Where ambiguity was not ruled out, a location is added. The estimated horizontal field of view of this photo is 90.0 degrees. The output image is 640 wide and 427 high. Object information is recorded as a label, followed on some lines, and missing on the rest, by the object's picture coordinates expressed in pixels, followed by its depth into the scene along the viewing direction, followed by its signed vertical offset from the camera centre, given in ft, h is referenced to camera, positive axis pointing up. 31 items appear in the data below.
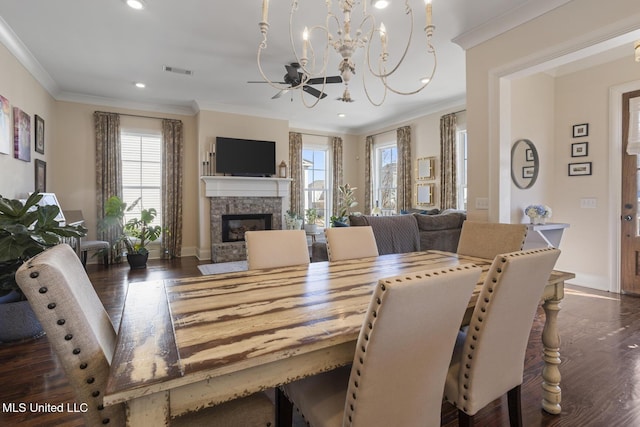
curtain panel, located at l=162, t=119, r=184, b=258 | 18.92 +1.56
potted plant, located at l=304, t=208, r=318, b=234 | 22.75 -0.62
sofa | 11.81 -0.80
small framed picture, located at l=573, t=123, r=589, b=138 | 12.71 +3.27
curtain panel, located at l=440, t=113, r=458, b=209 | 17.72 +2.87
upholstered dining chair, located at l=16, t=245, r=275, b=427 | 2.51 -1.05
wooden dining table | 2.52 -1.23
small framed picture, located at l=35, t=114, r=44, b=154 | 13.78 +3.42
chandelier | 6.03 +5.25
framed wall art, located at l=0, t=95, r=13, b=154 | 10.27 +2.82
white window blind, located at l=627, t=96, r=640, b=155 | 11.44 +3.04
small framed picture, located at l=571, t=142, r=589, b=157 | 12.74 +2.52
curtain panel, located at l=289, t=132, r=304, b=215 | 22.95 +3.15
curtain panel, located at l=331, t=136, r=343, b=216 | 24.59 +3.47
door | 11.60 -0.20
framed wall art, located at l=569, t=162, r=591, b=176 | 12.66 +1.73
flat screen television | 18.95 +3.39
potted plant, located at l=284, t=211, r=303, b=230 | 21.08 -0.60
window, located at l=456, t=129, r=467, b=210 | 17.85 +2.39
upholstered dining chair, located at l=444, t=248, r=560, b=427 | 3.70 -1.49
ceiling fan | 12.29 +5.24
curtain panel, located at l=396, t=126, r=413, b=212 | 20.80 +2.83
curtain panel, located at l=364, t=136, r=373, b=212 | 24.21 +3.11
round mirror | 12.37 +1.91
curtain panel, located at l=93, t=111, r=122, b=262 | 17.37 +2.81
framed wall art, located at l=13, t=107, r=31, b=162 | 11.43 +2.88
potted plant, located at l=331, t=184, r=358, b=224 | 24.22 +0.89
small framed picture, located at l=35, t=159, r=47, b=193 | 13.87 +1.64
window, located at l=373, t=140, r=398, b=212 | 22.88 +2.71
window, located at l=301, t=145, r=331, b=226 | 24.27 +2.46
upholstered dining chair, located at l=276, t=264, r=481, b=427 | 2.75 -1.36
